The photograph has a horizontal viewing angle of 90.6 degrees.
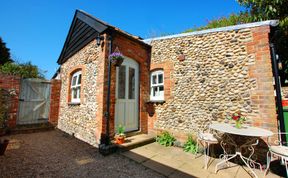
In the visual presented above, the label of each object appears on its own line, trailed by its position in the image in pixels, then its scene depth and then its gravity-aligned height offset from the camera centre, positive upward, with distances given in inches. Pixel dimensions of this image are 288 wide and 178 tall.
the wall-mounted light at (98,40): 188.6 +80.2
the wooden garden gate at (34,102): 255.1 -2.6
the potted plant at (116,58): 174.2 +52.1
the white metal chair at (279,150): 105.6 -39.8
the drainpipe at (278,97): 139.5 +3.6
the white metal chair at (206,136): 138.4 -37.2
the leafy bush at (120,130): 179.5 -38.4
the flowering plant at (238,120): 133.9 -18.5
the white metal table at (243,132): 119.6 -27.1
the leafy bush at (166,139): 196.5 -53.7
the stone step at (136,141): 165.4 -51.8
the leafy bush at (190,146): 174.6 -56.2
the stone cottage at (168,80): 154.9 +27.5
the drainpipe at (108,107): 166.5 -7.8
